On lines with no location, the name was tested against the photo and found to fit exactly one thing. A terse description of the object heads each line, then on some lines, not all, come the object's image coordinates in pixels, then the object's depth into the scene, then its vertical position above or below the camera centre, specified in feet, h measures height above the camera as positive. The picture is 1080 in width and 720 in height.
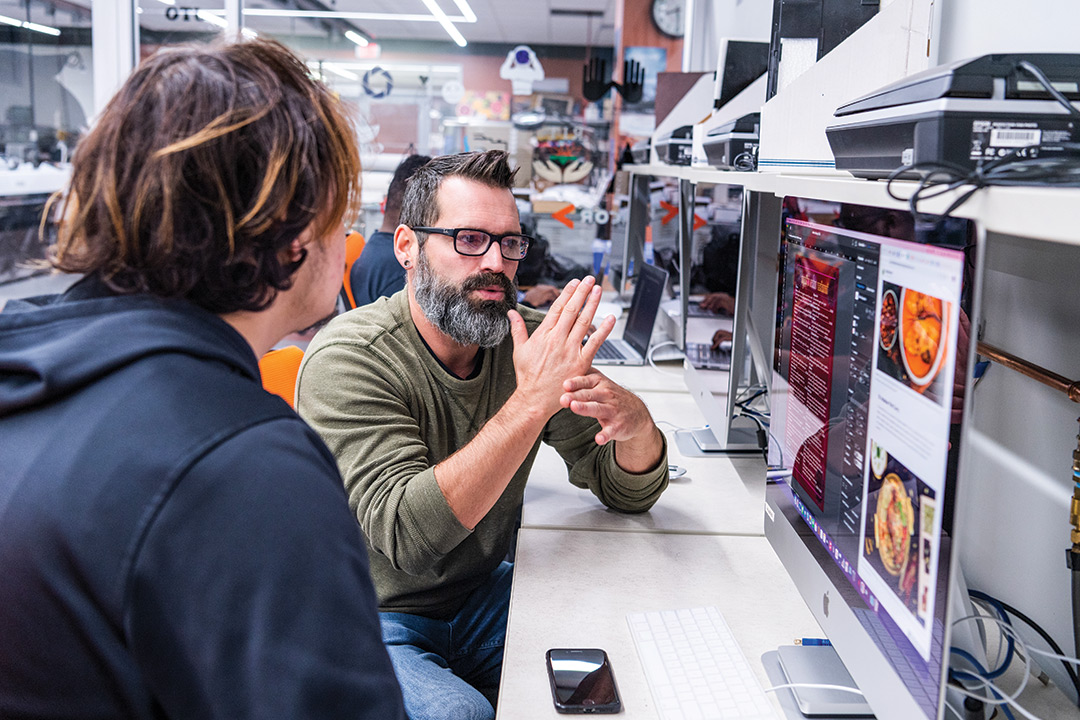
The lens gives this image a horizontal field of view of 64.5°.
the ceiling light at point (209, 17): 12.38 +3.02
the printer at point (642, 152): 12.69 +1.33
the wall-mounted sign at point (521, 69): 19.71 +3.85
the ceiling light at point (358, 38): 20.79 +4.71
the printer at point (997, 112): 2.30 +0.37
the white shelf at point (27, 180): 10.24 +0.49
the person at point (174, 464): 1.98 -0.56
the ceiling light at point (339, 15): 14.58 +5.38
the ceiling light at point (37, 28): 10.09 +2.28
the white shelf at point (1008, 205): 1.79 +0.11
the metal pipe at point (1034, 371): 3.17 -0.48
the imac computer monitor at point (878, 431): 2.10 -0.55
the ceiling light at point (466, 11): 24.81 +6.69
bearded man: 4.21 -0.99
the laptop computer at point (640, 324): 9.53 -0.97
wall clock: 17.78 +4.64
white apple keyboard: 3.19 -1.70
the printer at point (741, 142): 6.44 +0.77
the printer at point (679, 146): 9.45 +1.07
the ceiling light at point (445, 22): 25.03 +6.58
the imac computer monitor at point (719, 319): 5.58 -0.59
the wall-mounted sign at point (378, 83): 17.52 +3.03
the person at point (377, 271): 9.73 -0.45
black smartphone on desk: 3.16 -1.70
